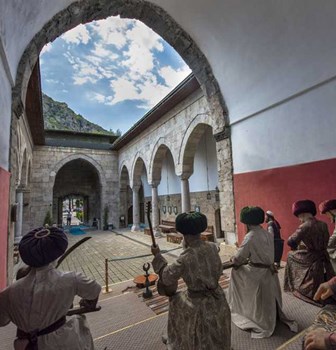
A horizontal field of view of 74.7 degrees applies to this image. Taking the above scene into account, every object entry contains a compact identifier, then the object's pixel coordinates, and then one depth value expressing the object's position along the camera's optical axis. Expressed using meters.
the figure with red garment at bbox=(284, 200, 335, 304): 2.89
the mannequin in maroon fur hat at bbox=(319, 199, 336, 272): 2.94
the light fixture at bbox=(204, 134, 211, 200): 10.59
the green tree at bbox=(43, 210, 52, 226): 13.84
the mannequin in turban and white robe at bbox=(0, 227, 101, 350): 1.32
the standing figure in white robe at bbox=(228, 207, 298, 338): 2.58
